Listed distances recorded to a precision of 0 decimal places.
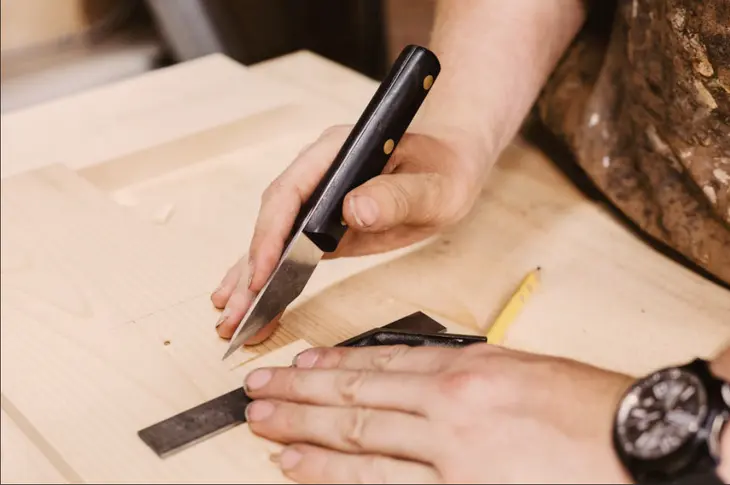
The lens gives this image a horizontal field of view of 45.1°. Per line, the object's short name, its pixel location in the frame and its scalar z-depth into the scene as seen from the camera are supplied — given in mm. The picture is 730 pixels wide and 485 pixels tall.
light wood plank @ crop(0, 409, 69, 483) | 667
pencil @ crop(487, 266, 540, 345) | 809
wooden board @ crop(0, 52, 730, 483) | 688
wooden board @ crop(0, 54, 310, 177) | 1144
